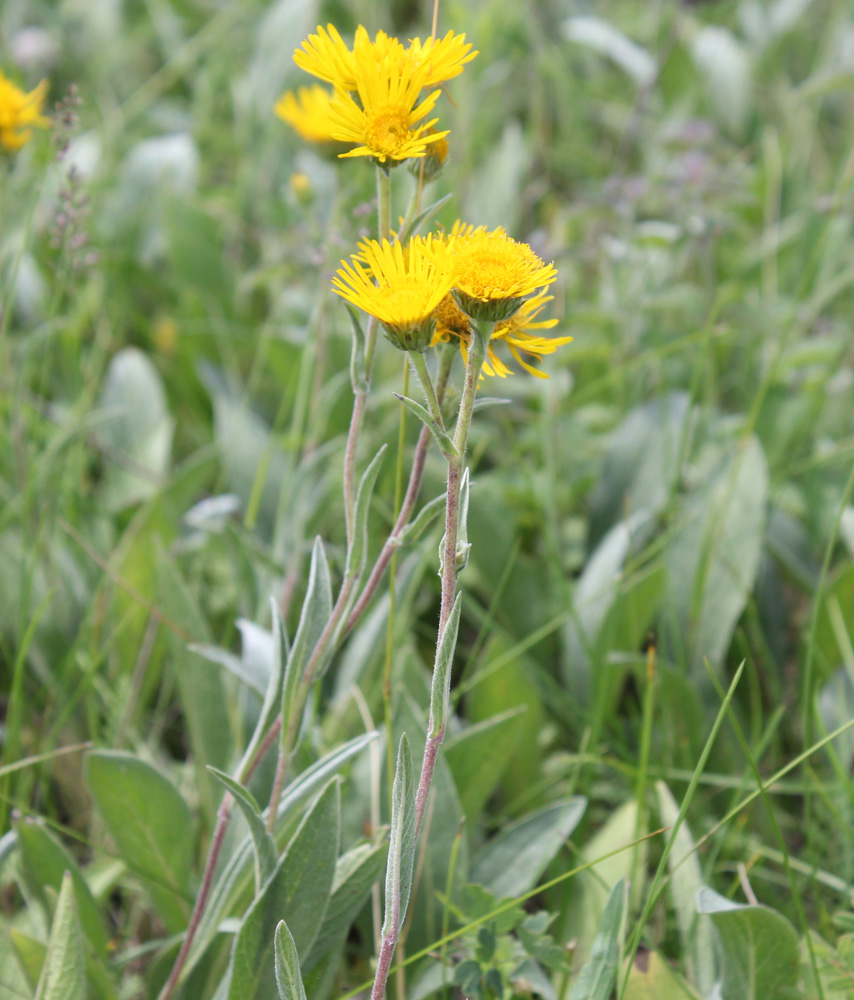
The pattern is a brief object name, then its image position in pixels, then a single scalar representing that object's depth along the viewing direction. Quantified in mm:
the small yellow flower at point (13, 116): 953
